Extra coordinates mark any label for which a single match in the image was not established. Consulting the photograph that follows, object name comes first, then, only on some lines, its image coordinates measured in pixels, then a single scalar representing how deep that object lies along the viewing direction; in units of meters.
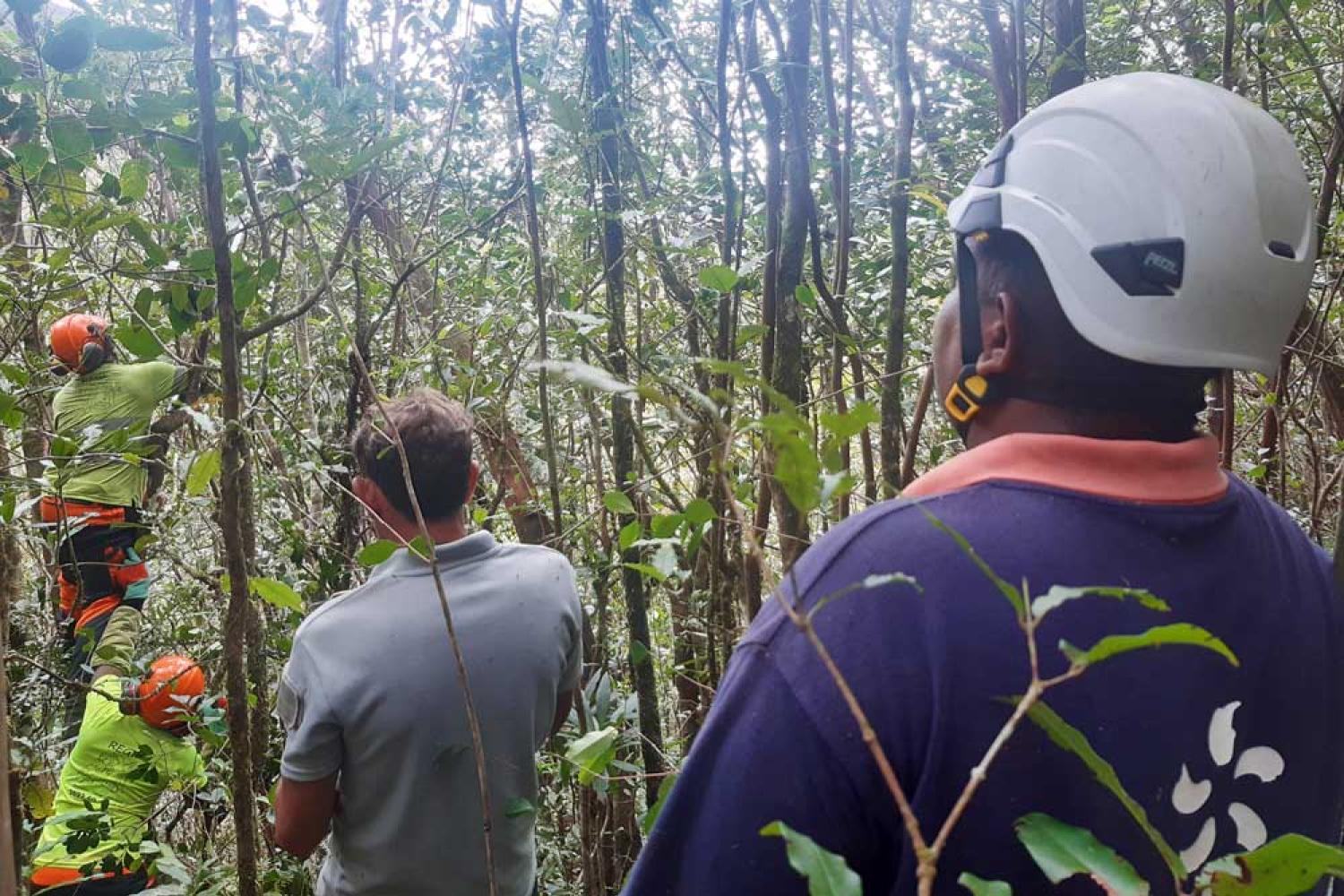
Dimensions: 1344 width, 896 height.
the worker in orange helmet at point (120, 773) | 1.93
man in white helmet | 0.65
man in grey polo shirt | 1.62
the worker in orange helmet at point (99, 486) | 3.01
